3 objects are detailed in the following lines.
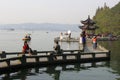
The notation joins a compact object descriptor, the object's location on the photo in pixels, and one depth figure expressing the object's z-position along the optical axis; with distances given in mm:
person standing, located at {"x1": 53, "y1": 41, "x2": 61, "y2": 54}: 30259
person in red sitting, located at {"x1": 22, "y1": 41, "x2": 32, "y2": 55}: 29122
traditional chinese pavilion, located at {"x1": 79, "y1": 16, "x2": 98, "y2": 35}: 93225
